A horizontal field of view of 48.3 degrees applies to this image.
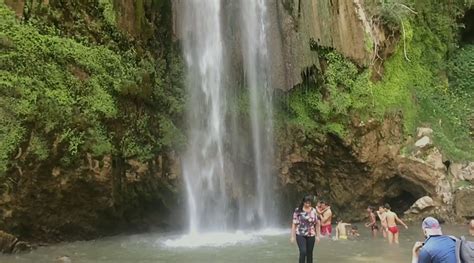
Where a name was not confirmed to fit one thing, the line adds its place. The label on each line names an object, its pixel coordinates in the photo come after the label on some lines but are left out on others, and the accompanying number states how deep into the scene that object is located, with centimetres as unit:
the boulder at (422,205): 1430
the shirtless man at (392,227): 1159
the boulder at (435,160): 1477
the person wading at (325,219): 1181
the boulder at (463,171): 1489
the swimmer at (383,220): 1191
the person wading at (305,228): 760
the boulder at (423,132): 1537
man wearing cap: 410
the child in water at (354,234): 1248
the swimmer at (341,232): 1215
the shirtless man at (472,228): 486
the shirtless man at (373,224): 1279
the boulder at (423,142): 1505
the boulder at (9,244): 1017
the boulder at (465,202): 1421
